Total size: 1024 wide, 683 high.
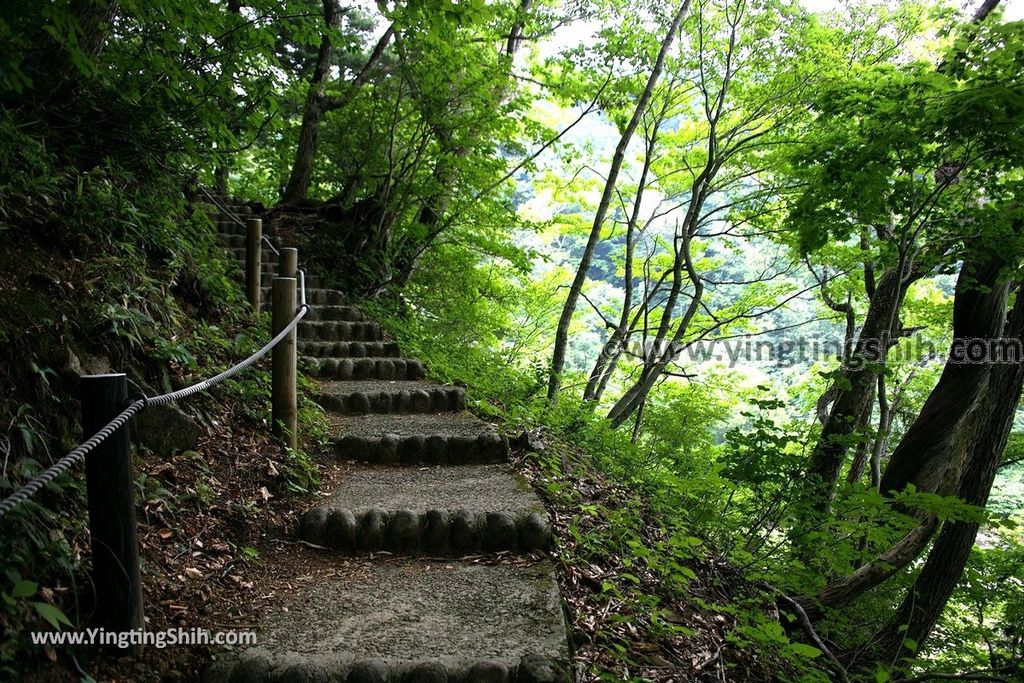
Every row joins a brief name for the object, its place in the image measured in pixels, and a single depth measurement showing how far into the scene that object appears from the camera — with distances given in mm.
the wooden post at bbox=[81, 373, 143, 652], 1907
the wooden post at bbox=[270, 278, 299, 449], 3893
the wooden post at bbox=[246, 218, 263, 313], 6504
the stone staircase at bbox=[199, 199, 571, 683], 2229
